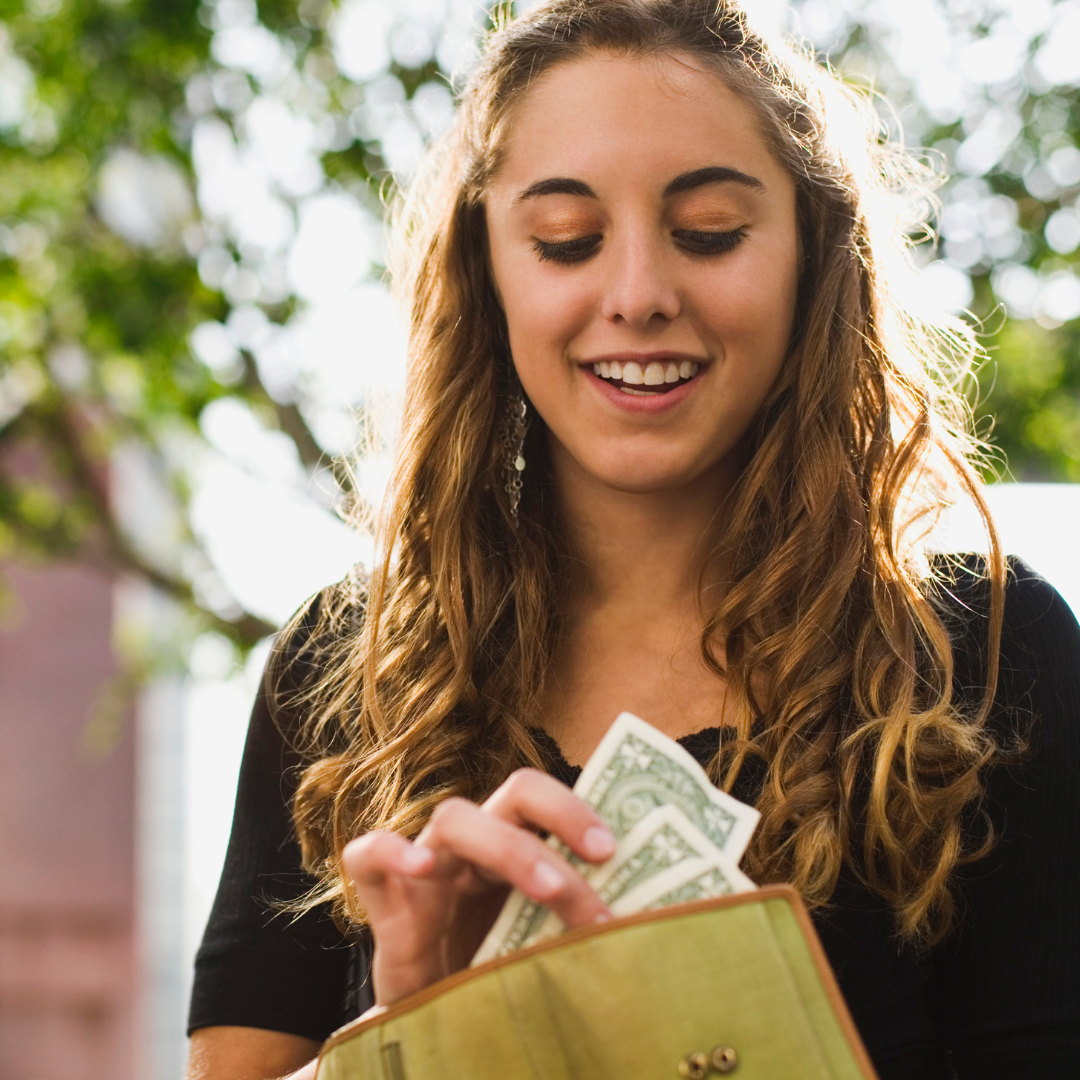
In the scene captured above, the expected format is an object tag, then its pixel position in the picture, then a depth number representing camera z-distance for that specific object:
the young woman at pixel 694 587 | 1.09
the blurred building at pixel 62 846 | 8.13
